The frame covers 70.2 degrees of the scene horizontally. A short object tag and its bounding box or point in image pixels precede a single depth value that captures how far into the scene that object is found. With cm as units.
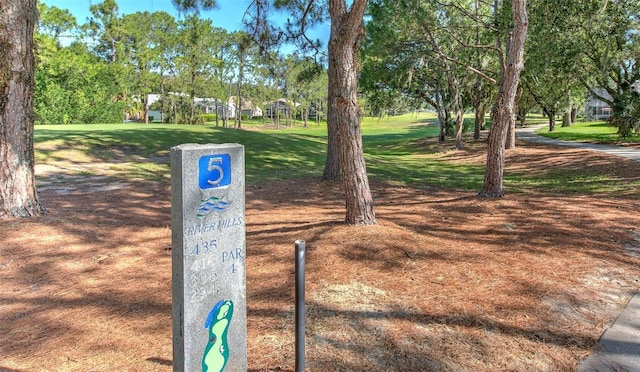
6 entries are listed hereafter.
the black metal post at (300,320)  262
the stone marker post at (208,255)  223
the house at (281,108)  5938
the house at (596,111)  5591
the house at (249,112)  7406
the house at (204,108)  4895
